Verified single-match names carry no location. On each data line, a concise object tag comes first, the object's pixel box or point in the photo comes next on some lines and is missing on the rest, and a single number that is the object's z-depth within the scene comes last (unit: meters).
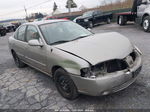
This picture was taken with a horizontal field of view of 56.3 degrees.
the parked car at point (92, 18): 14.42
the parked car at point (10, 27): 24.81
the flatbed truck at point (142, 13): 8.41
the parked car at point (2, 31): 18.90
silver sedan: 2.31
